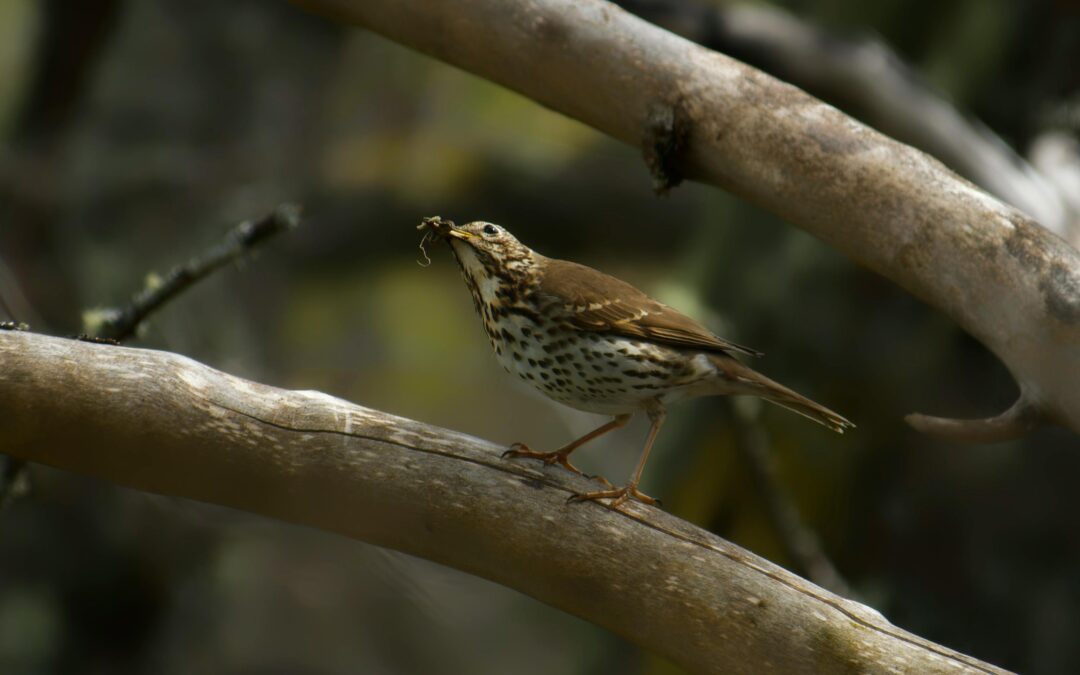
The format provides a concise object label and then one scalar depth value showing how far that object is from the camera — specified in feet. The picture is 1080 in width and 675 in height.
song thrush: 25.08
